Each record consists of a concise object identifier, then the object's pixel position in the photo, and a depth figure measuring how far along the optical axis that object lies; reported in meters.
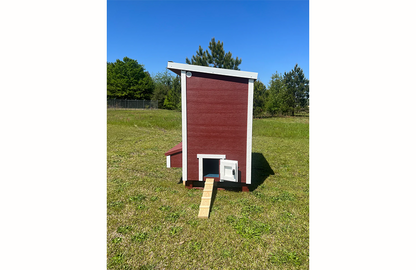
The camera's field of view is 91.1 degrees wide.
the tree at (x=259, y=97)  22.47
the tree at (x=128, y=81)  36.97
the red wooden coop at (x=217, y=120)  4.06
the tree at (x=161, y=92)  35.34
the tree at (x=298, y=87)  27.58
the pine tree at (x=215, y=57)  18.31
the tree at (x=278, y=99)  25.75
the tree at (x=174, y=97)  23.52
